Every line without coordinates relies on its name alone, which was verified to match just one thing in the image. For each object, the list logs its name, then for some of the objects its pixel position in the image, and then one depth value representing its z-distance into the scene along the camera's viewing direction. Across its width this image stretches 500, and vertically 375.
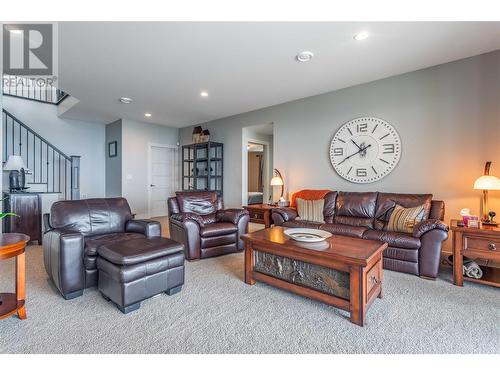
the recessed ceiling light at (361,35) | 2.38
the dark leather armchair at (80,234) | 2.08
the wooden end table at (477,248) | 2.26
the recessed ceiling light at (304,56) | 2.75
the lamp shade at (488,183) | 2.46
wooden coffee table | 1.77
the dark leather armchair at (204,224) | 3.12
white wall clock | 3.51
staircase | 4.91
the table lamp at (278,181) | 4.43
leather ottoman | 1.89
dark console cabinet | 3.59
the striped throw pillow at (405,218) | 2.82
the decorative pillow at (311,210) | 3.54
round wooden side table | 1.65
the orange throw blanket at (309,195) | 3.85
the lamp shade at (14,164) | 3.91
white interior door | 6.38
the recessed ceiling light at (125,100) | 4.28
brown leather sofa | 2.54
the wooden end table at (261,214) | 3.99
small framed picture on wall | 5.96
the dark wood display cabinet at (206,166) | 5.74
